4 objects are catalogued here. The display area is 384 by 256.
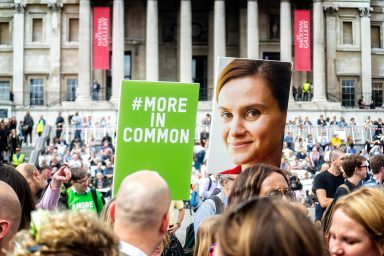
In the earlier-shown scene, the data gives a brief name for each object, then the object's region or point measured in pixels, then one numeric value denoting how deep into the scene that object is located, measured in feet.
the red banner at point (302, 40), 134.82
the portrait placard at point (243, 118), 24.03
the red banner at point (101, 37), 130.93
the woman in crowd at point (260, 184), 15.21
